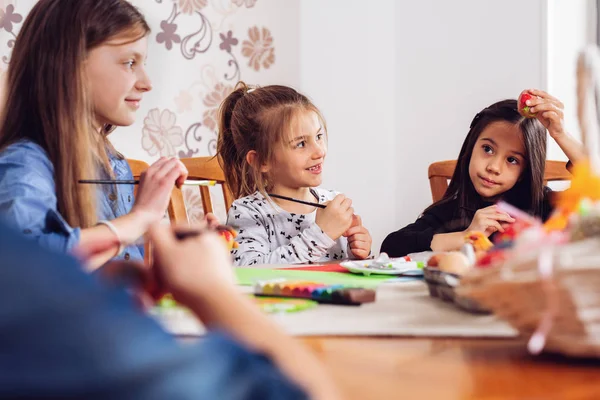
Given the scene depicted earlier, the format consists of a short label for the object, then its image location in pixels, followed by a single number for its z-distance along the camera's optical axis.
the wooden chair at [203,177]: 1.73
